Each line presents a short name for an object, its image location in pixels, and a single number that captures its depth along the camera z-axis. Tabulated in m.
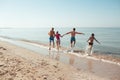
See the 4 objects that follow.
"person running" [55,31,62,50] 10.19
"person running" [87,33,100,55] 9.23
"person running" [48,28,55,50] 10.04
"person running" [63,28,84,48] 9.77
